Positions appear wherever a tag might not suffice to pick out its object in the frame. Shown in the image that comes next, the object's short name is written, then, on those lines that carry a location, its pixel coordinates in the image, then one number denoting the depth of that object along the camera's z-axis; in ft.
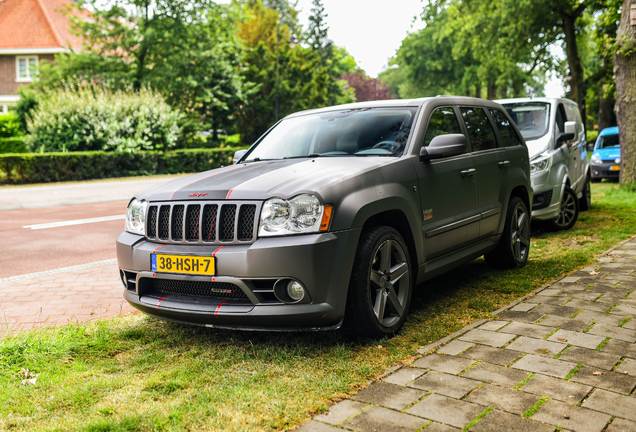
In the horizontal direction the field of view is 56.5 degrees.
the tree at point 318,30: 224.33
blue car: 61.36
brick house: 133.69
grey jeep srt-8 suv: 12.09
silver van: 28.19
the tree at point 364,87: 236.63
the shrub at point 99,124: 74.69
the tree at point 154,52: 101.86
